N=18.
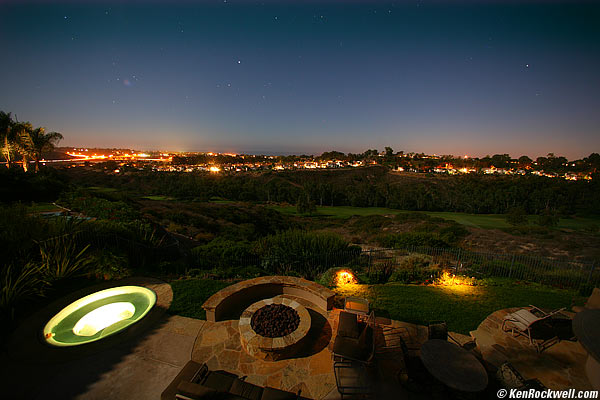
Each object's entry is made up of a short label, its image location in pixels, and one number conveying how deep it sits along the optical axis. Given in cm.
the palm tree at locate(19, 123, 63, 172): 2259
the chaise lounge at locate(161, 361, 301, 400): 361
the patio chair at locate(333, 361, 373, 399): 421
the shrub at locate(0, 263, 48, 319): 603
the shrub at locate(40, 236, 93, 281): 769
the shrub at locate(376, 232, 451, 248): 1697
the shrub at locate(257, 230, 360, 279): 1104
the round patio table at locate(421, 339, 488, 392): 388
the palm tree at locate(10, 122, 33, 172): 2203
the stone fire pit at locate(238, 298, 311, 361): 495
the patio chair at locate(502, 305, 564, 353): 534
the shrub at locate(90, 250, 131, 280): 838
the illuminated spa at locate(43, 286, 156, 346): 590
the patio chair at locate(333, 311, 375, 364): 467
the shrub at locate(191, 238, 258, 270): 1075
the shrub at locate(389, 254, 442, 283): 1008
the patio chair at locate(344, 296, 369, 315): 614
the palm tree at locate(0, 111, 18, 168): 2148
